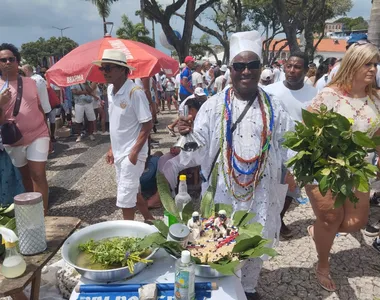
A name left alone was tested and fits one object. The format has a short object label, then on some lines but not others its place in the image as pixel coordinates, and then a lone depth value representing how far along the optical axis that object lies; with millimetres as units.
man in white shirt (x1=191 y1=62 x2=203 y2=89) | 10812
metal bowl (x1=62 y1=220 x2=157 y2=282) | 1683
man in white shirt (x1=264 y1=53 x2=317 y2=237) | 3660
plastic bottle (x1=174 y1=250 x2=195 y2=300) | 1550
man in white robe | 2373
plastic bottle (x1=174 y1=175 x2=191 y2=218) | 2502
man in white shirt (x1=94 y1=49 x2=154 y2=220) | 3291
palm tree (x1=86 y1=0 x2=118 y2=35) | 25609
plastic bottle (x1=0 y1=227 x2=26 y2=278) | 1752
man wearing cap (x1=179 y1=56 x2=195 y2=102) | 9912
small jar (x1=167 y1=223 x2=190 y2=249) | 1749
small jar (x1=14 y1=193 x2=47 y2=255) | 1895
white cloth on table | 1660
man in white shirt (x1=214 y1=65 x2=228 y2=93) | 11478
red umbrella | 5883
